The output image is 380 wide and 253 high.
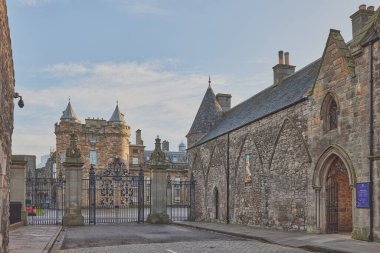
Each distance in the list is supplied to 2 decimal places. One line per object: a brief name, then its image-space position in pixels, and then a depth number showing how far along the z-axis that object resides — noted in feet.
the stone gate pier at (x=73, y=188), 82.64
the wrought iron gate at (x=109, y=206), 88.99
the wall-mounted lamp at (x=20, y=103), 37.97
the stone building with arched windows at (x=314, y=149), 48.62
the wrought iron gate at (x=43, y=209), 89.68
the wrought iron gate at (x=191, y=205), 106.52
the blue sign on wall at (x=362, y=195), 47.91
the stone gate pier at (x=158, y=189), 88.72
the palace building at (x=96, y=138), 193.06
